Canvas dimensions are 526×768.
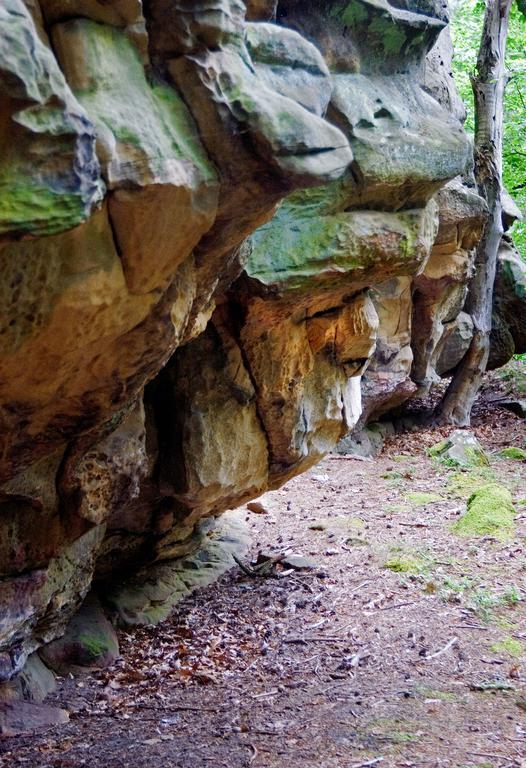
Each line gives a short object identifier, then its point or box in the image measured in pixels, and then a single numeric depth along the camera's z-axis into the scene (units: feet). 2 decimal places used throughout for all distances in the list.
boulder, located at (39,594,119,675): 25.12
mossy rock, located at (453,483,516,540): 37.01
